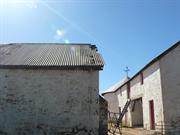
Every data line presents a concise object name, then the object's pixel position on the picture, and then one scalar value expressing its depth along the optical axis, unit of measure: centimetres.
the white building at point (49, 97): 893
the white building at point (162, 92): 1068
